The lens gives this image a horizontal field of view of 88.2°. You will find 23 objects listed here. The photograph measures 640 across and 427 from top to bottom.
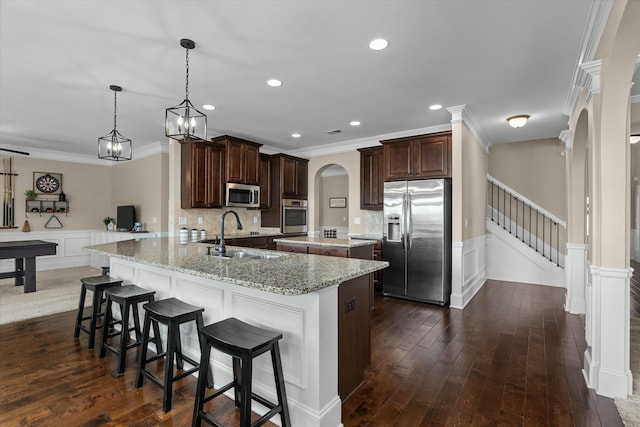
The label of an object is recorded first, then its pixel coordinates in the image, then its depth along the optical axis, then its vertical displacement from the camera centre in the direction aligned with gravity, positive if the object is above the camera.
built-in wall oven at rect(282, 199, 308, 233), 6.24 +0.03
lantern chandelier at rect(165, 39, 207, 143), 2.59 +0.75
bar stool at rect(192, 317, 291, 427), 1.57 -0.68
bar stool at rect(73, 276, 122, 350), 2.92 -0.72
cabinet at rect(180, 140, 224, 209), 5.05 +0.67
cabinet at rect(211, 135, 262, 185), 5.43 +0.99
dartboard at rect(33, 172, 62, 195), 6.74 +0.72
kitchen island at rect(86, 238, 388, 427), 1.75 -0.56
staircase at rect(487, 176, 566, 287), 5.61 -0.40
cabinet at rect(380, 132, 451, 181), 4.47 +0.86
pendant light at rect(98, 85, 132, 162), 3.34 +0.74
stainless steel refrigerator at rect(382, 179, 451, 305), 4.40 -0.31
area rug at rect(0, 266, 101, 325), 3.97 -1.13
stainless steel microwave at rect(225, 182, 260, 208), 5.47 +0.38
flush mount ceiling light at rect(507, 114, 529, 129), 4.40 +1.30
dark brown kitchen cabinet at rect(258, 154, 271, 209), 6.16 +0.70
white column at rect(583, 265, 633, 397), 2.23 -0.82
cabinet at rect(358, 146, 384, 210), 5.40 +0.65
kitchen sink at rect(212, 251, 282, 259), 3.04 -0.35
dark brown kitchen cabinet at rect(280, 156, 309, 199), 6.20 +0.78
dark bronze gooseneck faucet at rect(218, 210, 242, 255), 2.78 -0.26
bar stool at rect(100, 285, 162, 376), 2.45 -0.78
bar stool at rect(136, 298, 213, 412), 1.99 -0.70
